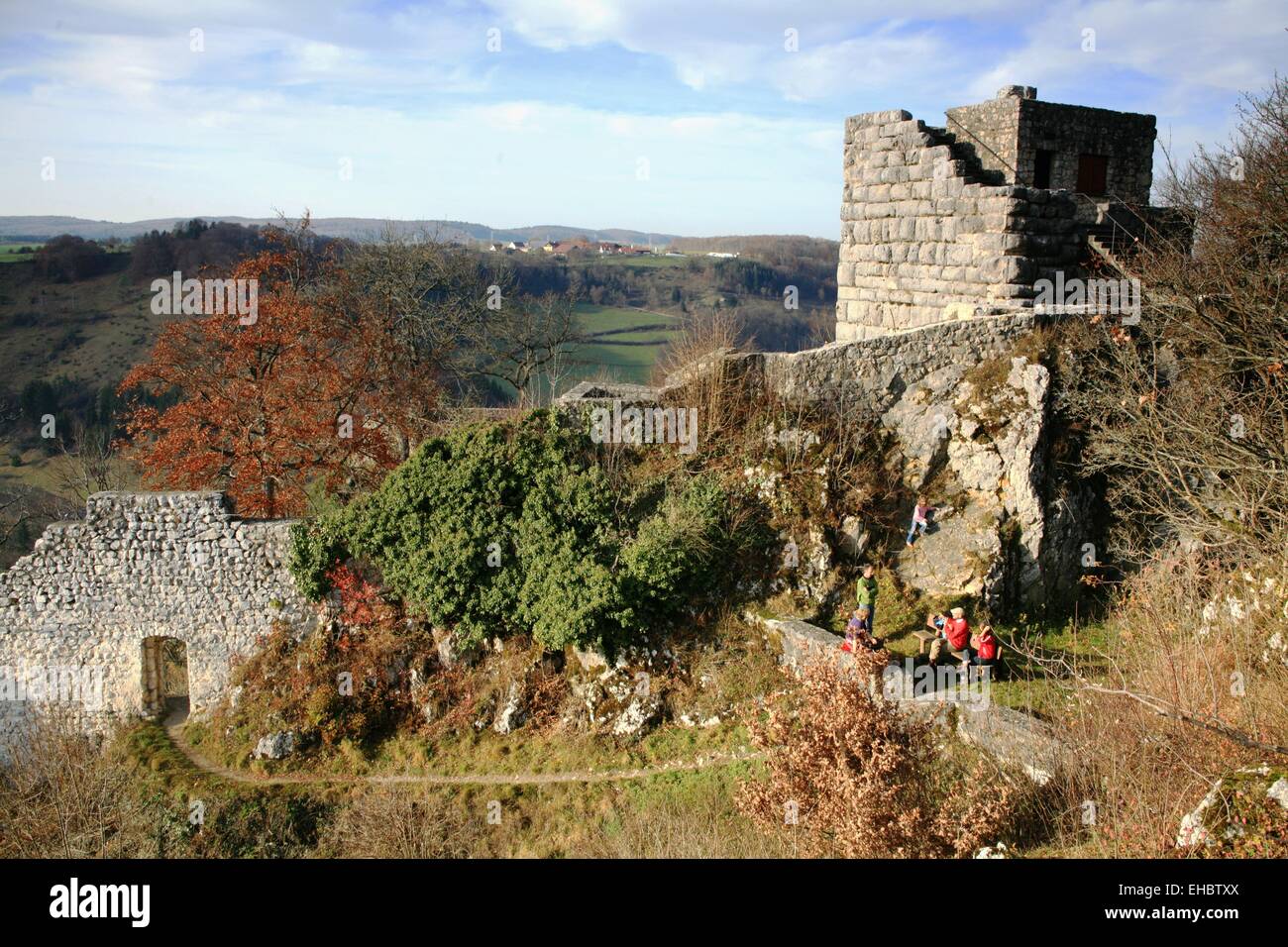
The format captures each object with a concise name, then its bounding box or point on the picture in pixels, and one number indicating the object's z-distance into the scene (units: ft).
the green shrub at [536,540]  38.17
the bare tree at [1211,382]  37.83
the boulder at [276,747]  39.17
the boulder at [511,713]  38.24
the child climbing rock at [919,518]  40.60
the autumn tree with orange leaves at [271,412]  53.01
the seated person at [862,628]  34.24
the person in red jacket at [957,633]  34.40
